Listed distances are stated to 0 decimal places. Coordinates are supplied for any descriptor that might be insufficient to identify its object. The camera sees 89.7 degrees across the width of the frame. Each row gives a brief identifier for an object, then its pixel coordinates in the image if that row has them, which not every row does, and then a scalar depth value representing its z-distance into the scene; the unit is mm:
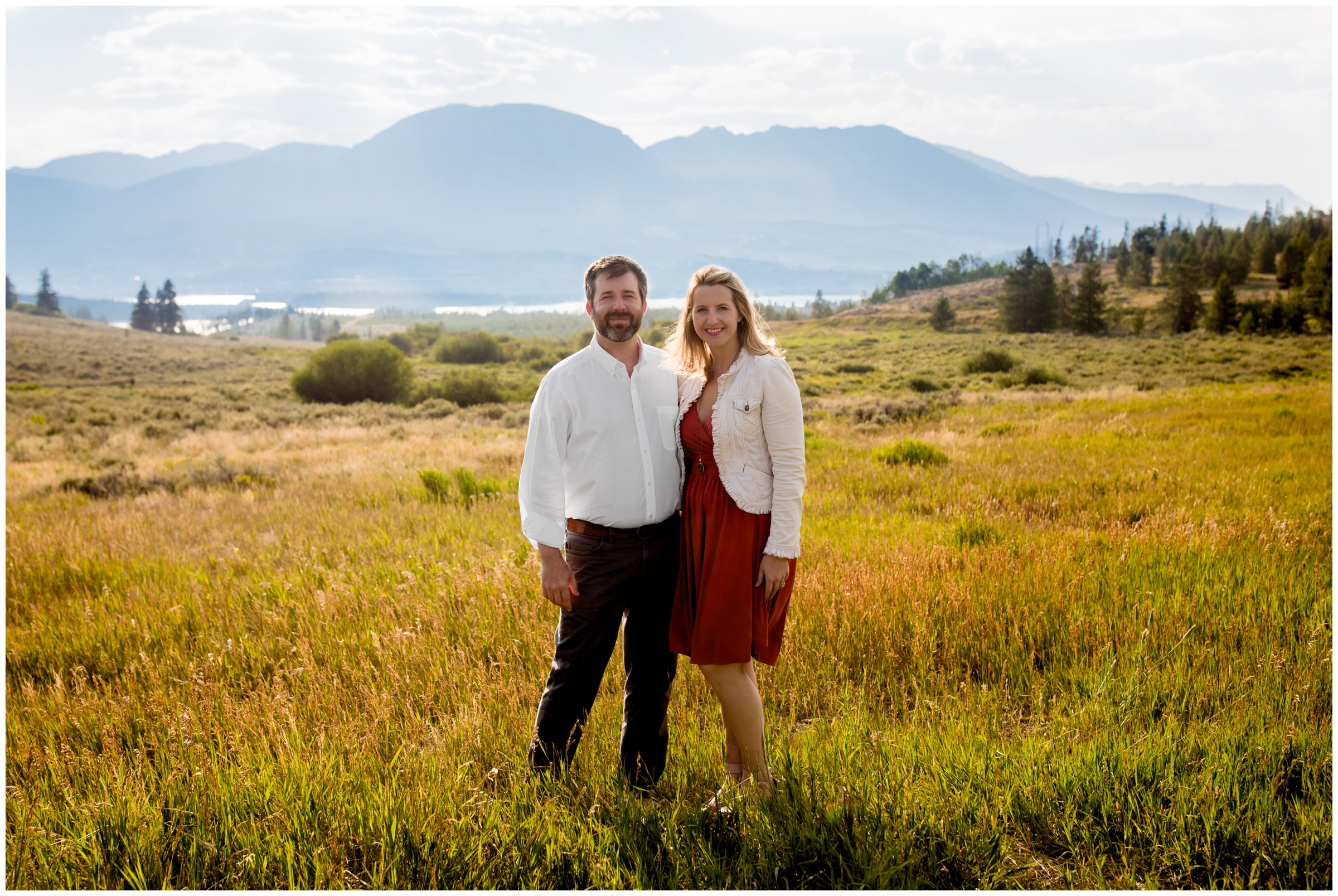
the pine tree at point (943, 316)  89812
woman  3062
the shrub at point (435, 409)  33969
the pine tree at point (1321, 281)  58781
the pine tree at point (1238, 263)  89438
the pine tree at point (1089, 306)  72062
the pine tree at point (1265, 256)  97250
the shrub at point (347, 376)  43125
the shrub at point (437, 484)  10445
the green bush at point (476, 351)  77688
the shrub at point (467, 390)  42375
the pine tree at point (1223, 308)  64000
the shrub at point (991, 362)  43969
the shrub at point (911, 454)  11242
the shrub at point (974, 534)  6441
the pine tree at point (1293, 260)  75688
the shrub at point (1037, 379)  33688
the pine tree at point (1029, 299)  79750
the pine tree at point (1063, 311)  79562
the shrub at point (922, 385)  34781
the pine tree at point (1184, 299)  69062
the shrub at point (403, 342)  96500
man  3246
